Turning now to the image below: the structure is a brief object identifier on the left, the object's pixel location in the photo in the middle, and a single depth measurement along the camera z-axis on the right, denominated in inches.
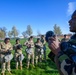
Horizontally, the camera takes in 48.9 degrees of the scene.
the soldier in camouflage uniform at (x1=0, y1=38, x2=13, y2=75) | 188.0
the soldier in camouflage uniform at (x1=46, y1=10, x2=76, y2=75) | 25.6
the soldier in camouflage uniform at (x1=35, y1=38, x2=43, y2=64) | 235.4
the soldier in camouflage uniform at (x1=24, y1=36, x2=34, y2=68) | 222.0
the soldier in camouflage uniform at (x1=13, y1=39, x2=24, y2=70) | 206.0
